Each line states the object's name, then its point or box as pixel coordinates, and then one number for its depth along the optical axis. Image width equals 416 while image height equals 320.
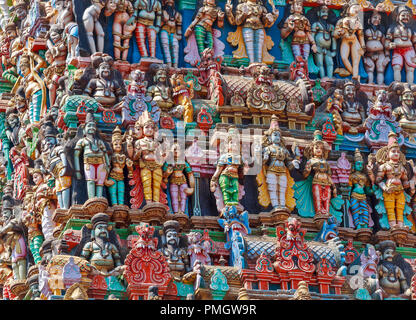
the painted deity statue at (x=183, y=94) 31.05
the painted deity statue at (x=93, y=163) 29.66
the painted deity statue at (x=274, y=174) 30.52
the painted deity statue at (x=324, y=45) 32.84
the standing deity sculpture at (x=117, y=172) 29.86
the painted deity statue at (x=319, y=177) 30.75
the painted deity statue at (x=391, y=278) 29.73
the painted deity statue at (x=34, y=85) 32.44
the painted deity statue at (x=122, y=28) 31.73
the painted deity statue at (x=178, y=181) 30.12
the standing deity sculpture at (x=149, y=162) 29.95
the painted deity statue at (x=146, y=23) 31.86
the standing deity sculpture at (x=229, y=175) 30.16
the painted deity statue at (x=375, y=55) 33.09
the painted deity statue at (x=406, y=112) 32.34
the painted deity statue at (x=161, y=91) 31.17
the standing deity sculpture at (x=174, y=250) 29.08
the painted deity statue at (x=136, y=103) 30.62
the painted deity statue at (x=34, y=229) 30.94
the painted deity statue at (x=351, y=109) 32.12
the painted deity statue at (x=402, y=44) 33.12
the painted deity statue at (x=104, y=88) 30.84
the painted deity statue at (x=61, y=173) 29.75
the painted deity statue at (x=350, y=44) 32.88
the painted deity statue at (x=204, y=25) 32.19
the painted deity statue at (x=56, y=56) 31.81
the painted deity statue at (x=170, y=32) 32.00
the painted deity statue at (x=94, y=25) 31.39
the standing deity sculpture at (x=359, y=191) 31.00
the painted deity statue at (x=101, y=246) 28.70
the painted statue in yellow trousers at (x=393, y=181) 31.06
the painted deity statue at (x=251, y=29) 32.38
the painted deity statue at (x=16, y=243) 31.72
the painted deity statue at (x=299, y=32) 32.69
